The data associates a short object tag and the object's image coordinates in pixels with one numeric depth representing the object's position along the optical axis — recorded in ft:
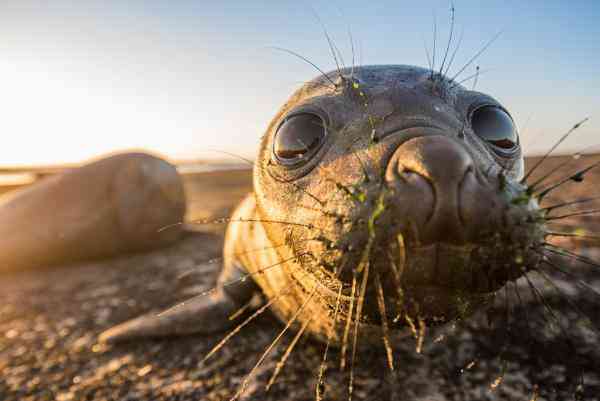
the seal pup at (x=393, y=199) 0.52
